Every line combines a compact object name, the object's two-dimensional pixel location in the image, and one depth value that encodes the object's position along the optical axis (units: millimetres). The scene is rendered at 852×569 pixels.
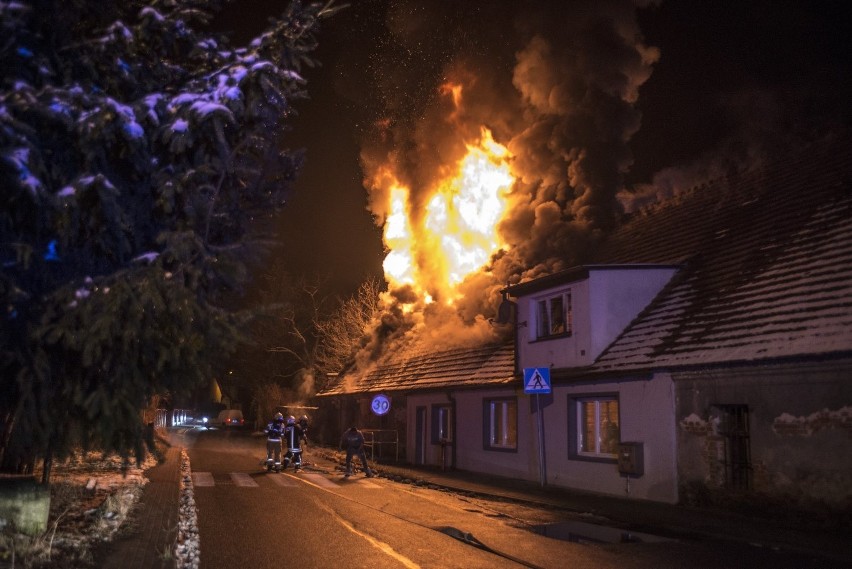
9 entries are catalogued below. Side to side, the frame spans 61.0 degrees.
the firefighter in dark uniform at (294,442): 21047
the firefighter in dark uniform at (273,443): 20781
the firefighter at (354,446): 20109
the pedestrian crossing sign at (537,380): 16469
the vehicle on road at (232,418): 59594
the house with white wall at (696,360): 11773
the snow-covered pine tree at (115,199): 5809
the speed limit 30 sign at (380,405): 24453
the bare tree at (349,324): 42375
